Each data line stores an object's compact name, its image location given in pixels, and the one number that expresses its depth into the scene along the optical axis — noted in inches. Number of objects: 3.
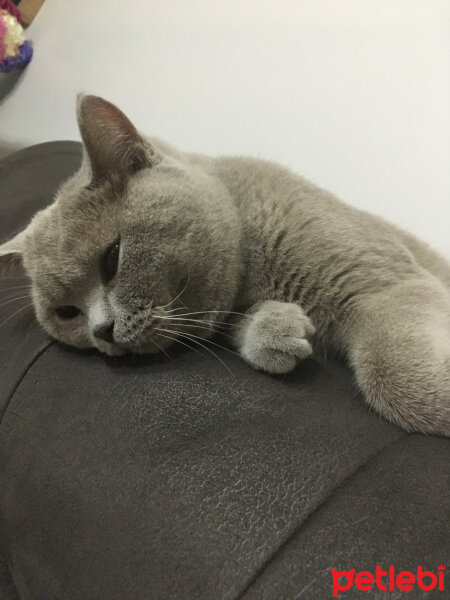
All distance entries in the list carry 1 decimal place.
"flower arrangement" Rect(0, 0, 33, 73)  24.3
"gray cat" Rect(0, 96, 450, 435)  10.1
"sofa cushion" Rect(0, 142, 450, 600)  7.3
